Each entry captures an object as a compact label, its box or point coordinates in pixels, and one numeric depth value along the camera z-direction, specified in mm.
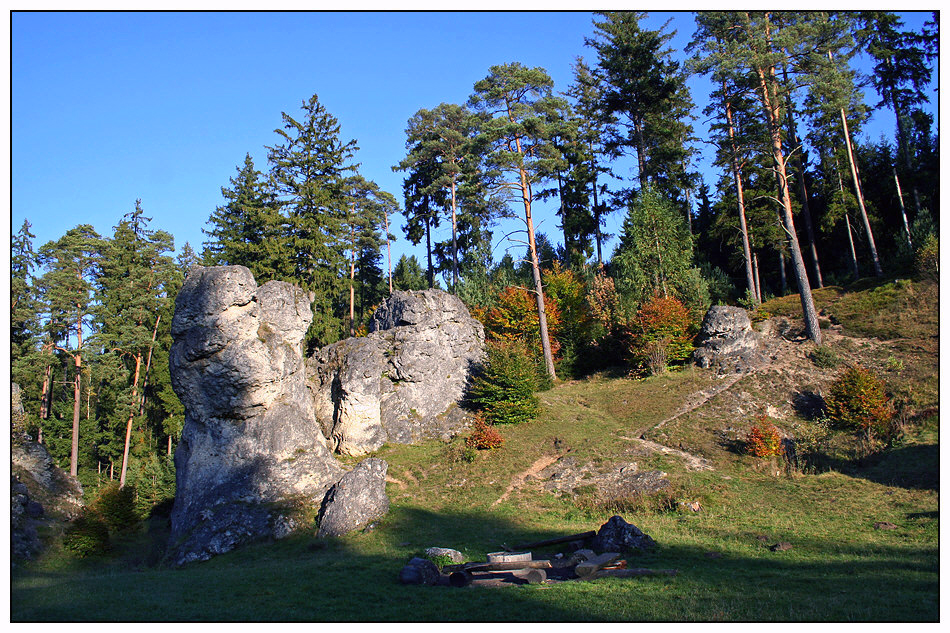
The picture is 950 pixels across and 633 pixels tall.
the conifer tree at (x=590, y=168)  43281
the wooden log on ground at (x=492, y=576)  12102
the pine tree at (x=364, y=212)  46250
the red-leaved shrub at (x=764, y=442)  22109
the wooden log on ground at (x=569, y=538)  15586
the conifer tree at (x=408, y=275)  49281
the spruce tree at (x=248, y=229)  35688
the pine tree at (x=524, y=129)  33219
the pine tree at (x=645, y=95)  38188
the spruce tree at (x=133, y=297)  35969
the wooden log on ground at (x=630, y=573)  12055
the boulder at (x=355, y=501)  19828
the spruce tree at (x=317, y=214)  36406
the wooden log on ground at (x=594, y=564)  12453
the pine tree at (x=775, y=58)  28578
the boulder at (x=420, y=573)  12328
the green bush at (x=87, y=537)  21953
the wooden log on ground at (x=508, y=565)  12805
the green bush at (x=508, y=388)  27844
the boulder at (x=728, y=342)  28641
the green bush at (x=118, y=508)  24969
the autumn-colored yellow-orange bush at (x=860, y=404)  21844
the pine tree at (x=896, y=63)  36938
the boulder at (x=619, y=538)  14500
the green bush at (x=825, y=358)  26672
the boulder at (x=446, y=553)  14547
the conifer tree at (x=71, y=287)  35469
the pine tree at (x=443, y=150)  40969
